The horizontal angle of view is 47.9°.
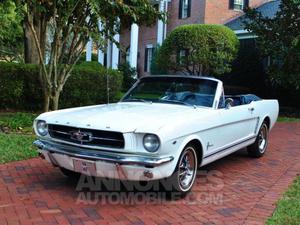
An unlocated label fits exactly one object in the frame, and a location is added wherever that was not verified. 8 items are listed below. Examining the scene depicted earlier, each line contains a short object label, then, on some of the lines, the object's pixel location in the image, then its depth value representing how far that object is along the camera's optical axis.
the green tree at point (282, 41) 11.41
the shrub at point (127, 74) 17.55
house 16.53
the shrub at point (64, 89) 9.32
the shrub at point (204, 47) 12.75
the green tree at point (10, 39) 17.35
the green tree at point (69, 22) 6.85
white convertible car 3.56
